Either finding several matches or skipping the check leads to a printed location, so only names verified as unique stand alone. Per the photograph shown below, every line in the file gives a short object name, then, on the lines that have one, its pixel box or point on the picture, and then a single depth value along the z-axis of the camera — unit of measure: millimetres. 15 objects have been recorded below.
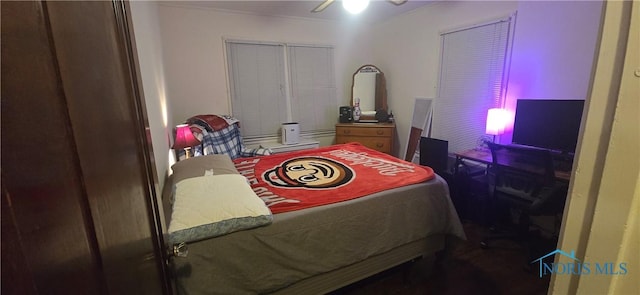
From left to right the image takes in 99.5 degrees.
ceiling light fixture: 2139
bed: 1262
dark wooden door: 260
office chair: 1864
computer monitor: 2059
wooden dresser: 3973
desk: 2512
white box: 3885
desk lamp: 2566
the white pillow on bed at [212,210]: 1220
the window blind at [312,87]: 4039
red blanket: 1737
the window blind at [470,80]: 2705
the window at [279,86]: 3744
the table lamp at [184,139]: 2480
